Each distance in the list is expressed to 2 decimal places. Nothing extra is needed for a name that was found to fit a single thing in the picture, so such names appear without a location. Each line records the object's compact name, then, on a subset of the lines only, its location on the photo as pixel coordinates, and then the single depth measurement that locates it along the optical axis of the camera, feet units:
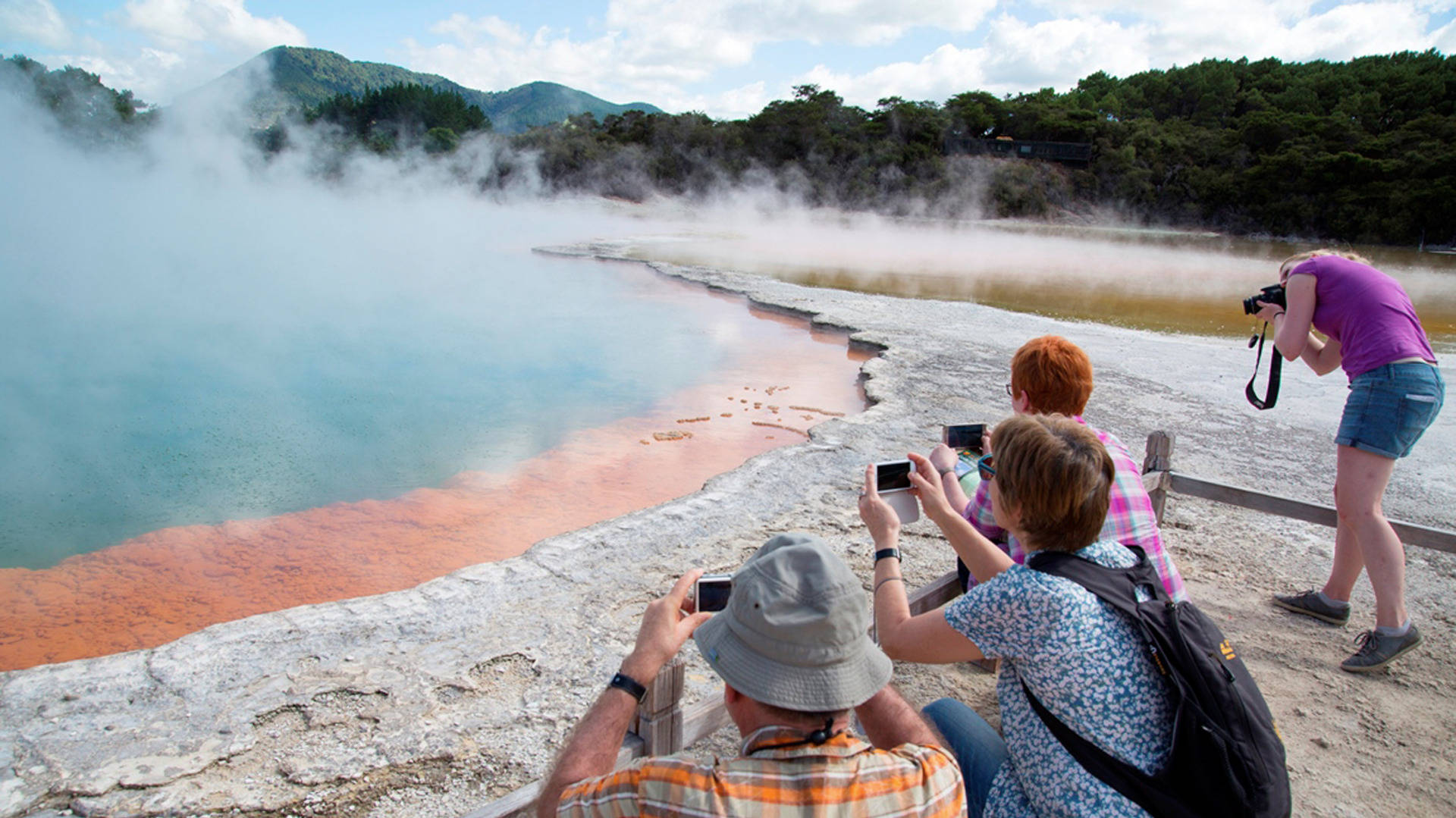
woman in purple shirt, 7.21
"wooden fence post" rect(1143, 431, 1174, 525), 9.45
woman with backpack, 3.67
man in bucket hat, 2.85
